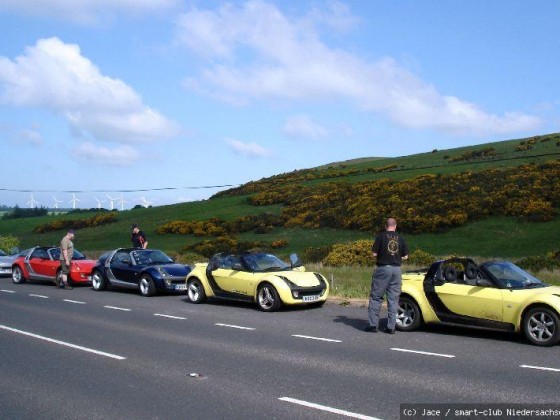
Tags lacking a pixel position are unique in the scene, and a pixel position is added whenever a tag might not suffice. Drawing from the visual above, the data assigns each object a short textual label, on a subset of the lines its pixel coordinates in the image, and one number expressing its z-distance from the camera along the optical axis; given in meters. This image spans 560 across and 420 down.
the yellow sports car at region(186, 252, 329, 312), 14.28
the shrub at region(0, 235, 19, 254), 38.47
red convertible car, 21.17
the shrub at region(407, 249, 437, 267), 29.38
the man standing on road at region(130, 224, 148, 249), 22.45
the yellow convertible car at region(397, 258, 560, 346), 9.68
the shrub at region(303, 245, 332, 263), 36.37
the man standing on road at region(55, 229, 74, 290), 20.62
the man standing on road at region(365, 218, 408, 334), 10.82
